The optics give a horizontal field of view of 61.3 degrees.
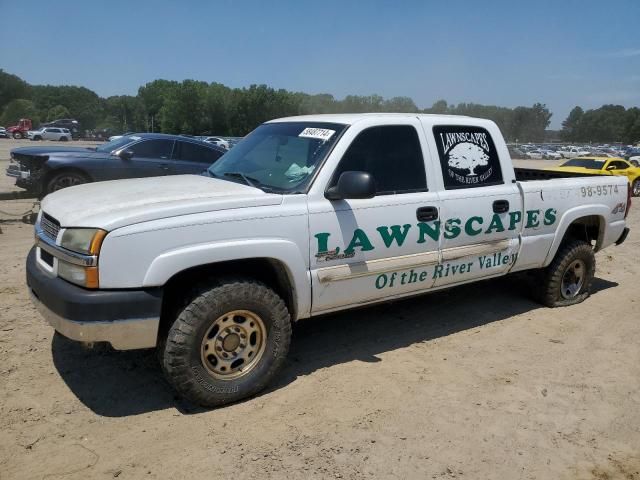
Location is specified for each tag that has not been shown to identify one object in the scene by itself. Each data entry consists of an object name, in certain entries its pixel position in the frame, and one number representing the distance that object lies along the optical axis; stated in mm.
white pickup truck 3086
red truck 58406
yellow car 17181
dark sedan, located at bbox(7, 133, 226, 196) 9750
